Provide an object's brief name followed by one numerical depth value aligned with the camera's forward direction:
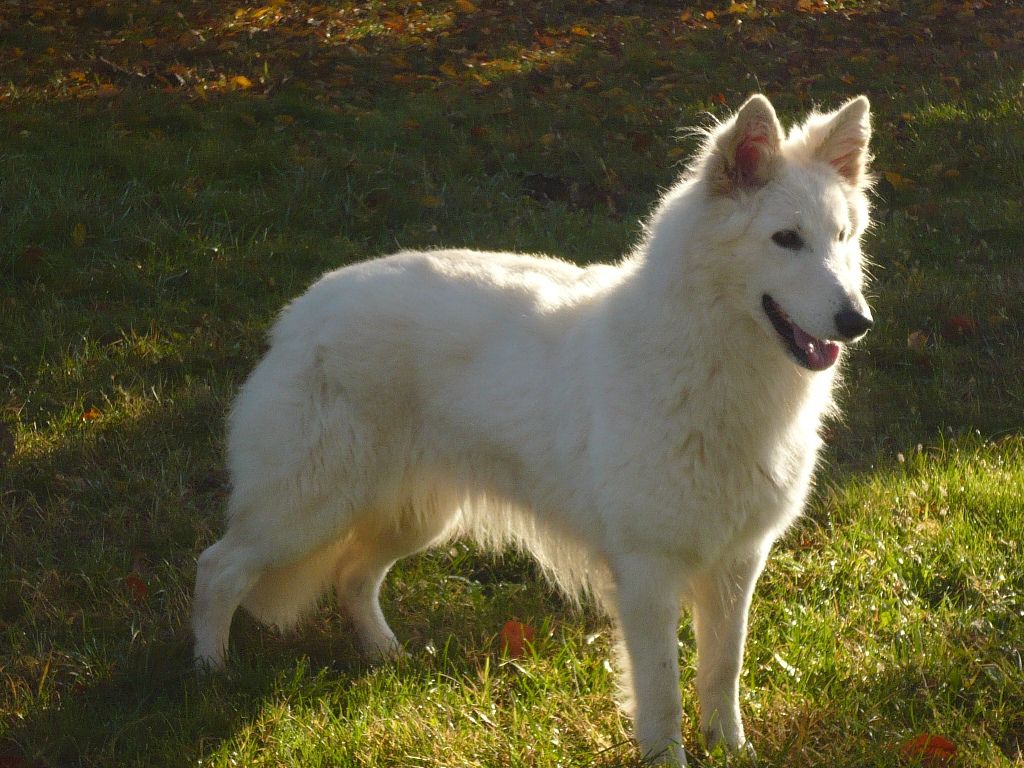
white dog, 3.15
